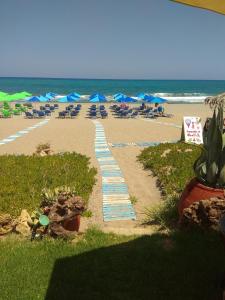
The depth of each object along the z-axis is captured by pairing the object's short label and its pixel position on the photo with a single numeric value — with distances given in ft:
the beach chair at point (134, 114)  90.00
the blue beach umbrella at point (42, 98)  116.26
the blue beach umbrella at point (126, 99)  112.61
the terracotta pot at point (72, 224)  17.86
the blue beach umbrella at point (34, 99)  112.59
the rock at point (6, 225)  18.73
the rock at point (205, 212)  16.93
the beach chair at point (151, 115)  89.92
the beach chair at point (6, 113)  87.97
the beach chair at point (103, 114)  87.18
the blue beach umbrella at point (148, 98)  110.63
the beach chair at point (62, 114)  86.79
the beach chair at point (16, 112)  95.39
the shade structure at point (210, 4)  9.57
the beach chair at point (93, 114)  89.42
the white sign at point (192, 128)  43.99
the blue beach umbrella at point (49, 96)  124.00
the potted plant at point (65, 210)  17.74
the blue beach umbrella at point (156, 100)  106.65
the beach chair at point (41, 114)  88.44
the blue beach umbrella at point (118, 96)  118.58
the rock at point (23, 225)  18.64
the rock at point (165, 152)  36.28
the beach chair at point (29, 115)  87.15
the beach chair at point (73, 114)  89.19
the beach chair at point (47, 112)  93.45
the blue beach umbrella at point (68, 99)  113.48
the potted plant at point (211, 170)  17.92
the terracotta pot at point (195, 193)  17.72
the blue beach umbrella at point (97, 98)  114.60
